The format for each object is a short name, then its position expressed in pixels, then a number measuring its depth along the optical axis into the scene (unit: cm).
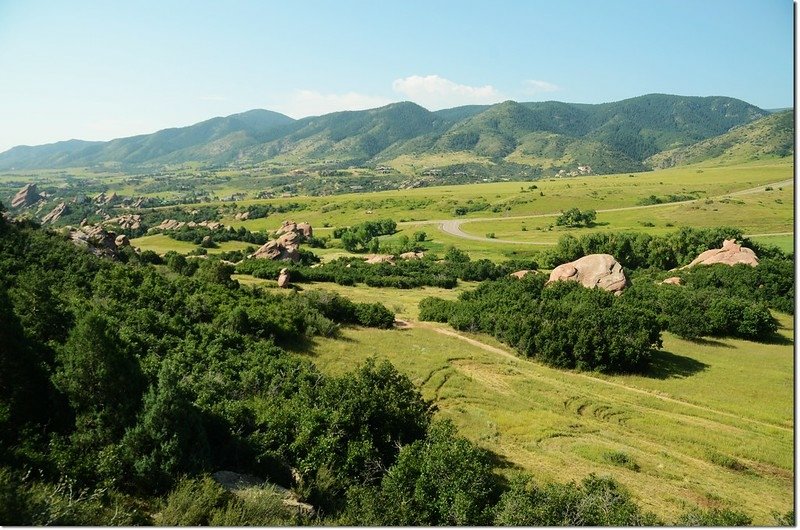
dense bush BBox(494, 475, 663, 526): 1204
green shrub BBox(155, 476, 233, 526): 1040
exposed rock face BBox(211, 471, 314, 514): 1253
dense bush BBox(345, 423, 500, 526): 1265
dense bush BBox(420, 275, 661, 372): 3400
